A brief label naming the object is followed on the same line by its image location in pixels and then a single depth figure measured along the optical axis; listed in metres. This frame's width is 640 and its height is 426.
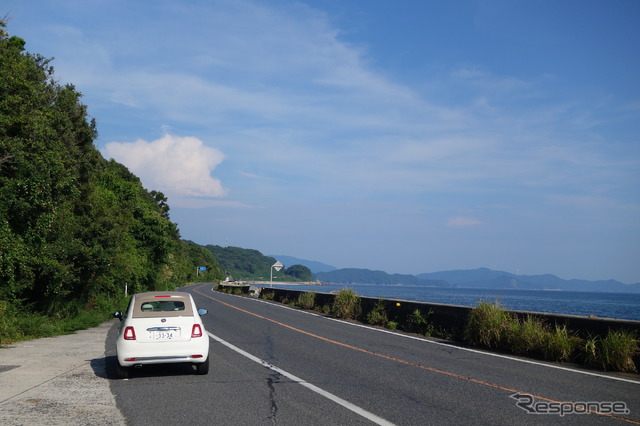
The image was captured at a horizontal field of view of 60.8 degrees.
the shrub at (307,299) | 30.19
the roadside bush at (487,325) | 14.38
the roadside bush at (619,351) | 10.99
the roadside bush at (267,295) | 41.54
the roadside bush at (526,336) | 13.15
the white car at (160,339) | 9.66
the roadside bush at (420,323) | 17.82
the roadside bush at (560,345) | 12.38
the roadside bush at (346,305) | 23.91
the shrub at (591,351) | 11.58
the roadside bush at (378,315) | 20.99
